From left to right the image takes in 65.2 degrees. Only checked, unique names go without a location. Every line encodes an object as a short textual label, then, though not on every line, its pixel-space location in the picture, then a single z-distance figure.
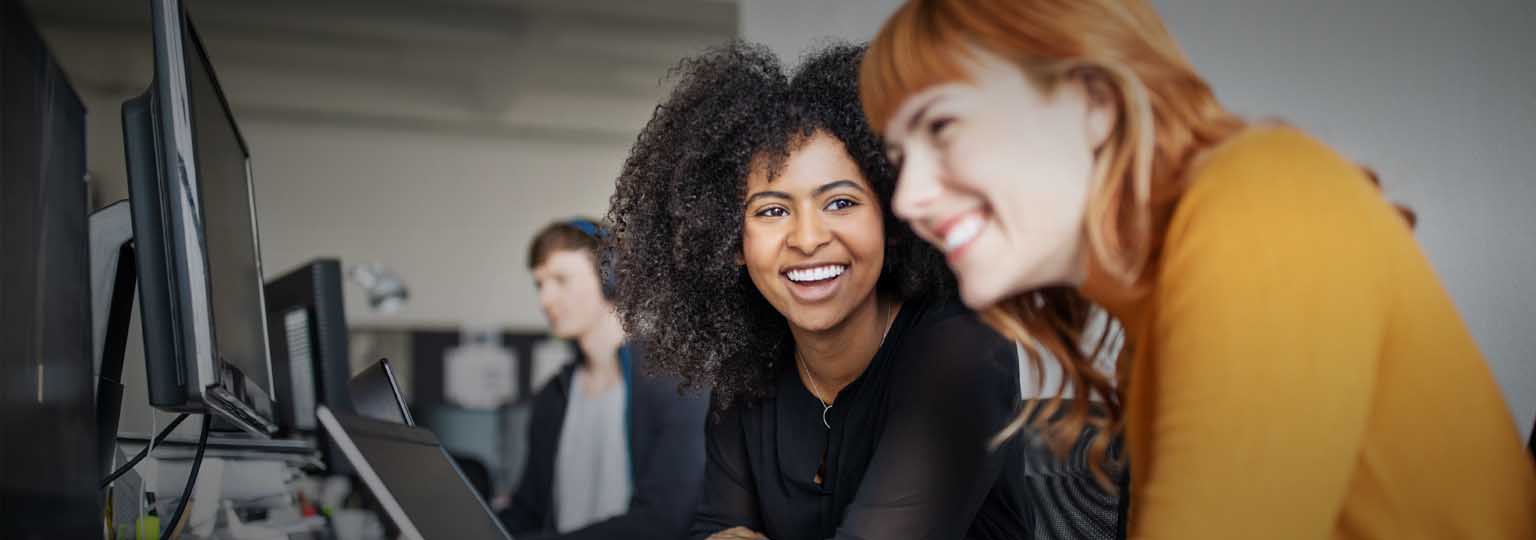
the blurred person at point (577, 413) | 3.27
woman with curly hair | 1.35
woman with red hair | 0.69
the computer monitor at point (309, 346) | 1.87
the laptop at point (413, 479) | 0.85
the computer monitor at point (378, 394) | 1.51
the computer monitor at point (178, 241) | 0.99
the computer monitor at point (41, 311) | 0.83
